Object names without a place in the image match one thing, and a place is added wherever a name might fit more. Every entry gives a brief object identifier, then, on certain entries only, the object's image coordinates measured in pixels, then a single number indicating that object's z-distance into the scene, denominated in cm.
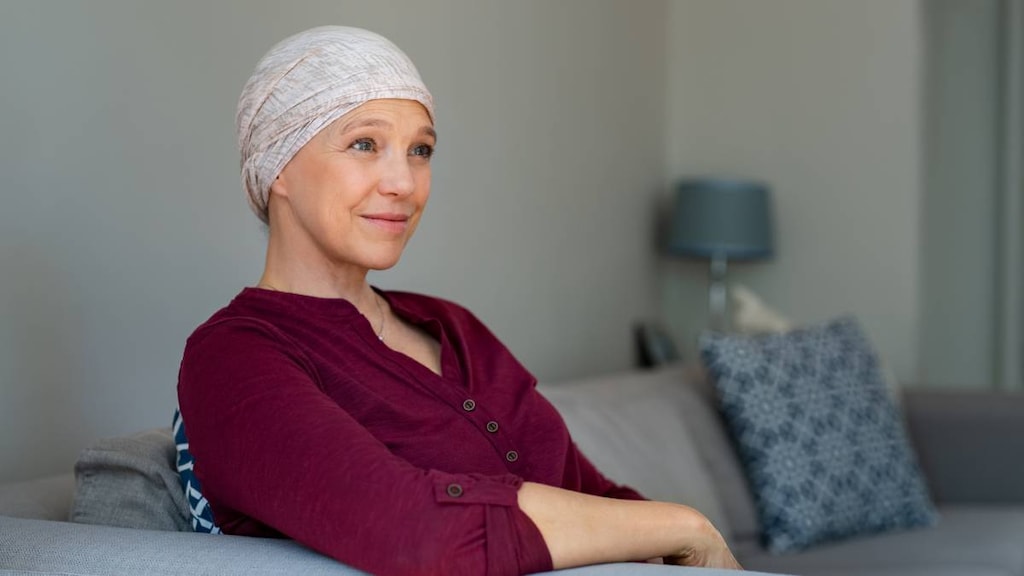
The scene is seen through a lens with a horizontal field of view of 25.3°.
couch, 193
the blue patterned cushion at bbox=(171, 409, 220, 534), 211
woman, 189
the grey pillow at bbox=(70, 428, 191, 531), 215
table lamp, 495
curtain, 557
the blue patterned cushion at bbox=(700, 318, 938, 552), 330
